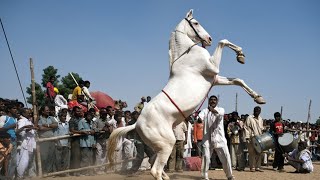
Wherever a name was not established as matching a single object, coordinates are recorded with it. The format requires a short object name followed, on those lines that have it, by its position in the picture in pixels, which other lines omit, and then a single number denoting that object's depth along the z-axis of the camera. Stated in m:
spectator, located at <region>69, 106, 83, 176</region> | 9.00
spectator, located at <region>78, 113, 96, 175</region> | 9.02
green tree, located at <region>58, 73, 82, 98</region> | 31.09
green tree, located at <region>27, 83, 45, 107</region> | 27.99
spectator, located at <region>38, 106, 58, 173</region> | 8.73
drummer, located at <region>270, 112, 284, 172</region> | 11.23
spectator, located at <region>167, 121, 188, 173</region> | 10.42
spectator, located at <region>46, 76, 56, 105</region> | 11.79
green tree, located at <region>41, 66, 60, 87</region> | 30.20
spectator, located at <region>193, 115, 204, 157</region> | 12.12
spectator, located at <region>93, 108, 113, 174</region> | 9.30
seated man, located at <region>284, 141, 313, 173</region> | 11.05
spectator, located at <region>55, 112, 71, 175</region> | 8.99
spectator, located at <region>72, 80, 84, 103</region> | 11.93
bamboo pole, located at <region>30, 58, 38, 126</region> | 8.47
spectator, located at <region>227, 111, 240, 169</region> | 11.42
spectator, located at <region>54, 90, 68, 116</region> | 11.34
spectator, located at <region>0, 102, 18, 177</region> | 7.67
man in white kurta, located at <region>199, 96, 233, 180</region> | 8.34
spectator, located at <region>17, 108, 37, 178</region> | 8.12
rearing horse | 5.88
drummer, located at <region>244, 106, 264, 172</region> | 11.06
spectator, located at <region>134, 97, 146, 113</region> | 12.64
